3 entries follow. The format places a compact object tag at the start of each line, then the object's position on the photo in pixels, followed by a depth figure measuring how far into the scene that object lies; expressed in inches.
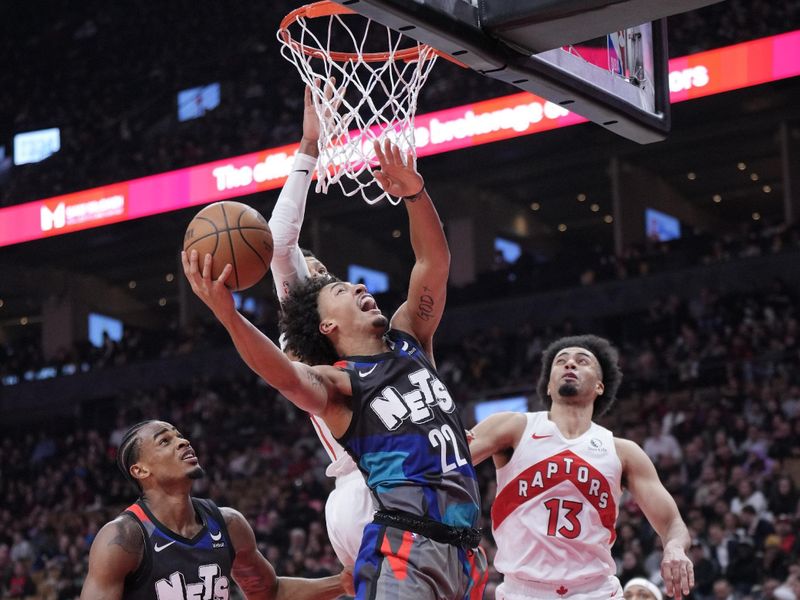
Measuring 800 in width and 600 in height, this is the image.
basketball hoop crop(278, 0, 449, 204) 208.2
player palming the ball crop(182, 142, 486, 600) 145.3
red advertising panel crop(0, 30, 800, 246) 574.2
